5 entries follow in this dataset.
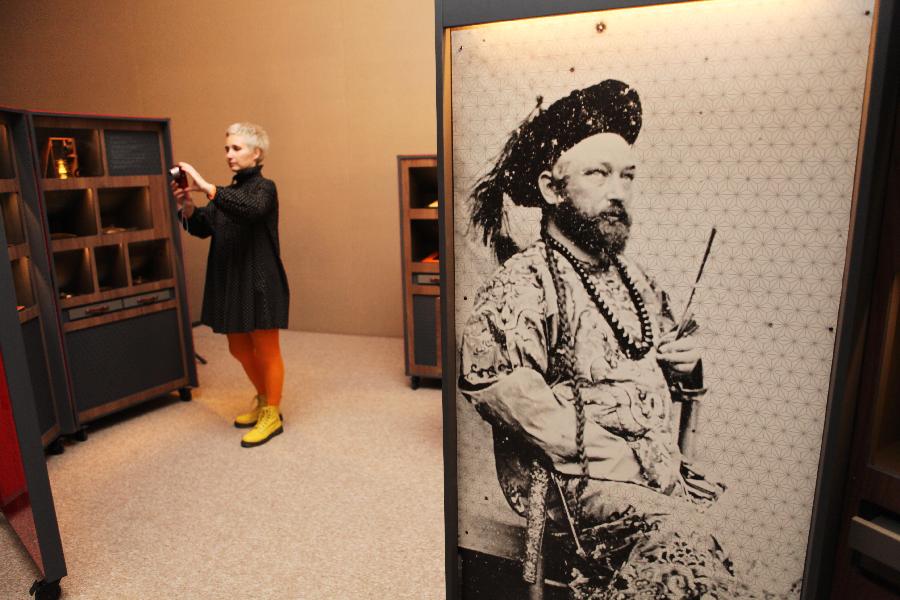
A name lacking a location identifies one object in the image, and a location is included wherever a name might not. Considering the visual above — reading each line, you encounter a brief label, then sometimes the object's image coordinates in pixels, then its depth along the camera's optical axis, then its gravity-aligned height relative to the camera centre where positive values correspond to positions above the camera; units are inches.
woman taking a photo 124.0 -15.5
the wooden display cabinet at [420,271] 155.9 -25.0
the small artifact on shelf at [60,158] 134.0 +2.7
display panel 37.9 -3.0
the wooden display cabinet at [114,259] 135.7 -19.5
